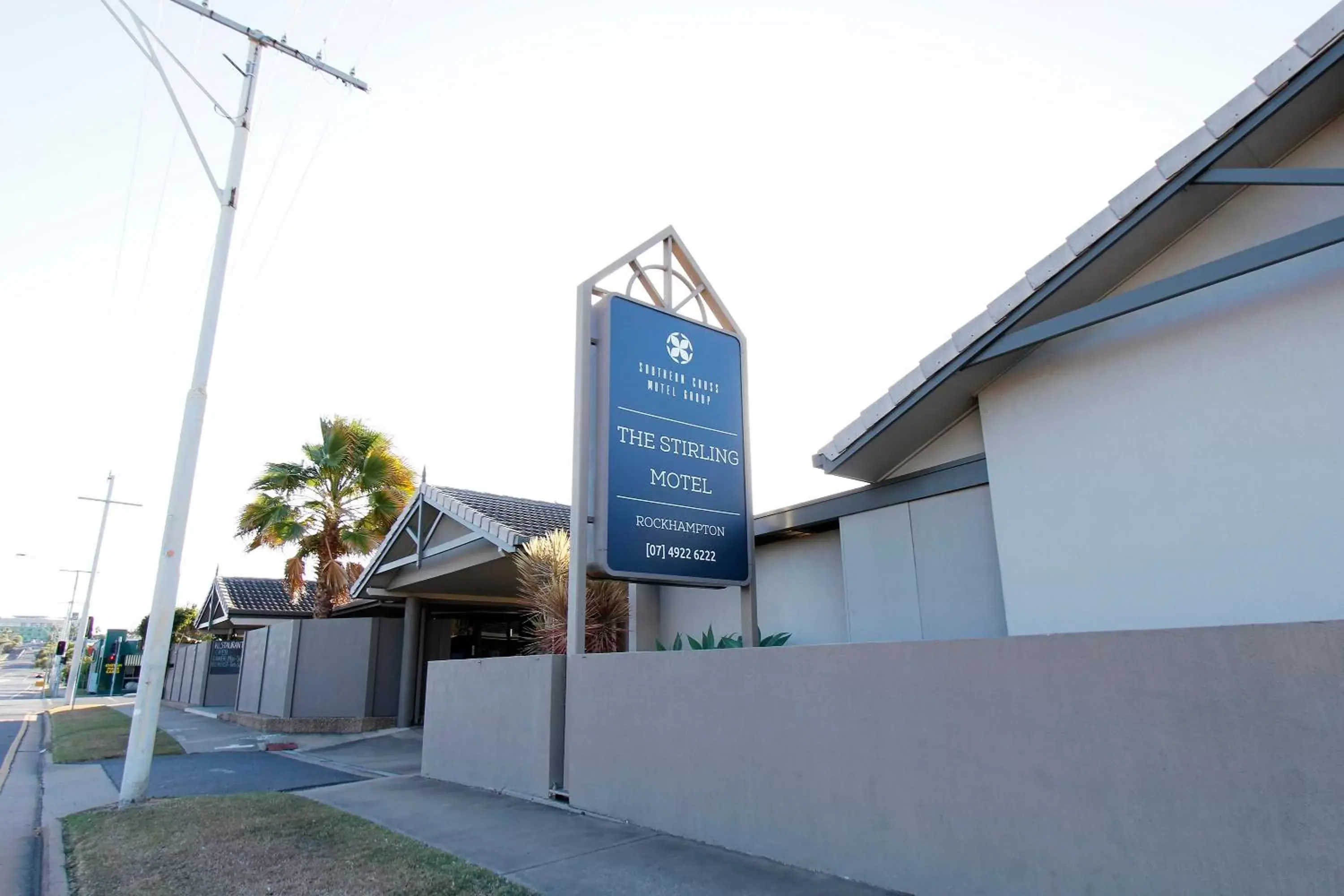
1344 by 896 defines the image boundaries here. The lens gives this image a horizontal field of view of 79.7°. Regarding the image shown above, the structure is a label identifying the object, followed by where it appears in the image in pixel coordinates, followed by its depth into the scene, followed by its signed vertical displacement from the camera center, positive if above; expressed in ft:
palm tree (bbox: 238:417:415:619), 68.85 +13.26
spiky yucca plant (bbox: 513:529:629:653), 35.06 +2.48
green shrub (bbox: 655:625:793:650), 28.76 +0.50
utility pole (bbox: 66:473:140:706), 115.34 +3.49
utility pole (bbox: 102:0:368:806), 29.45 +6.34
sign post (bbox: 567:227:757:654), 25.68 +6.78
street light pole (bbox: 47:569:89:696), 165.17 +7.41
